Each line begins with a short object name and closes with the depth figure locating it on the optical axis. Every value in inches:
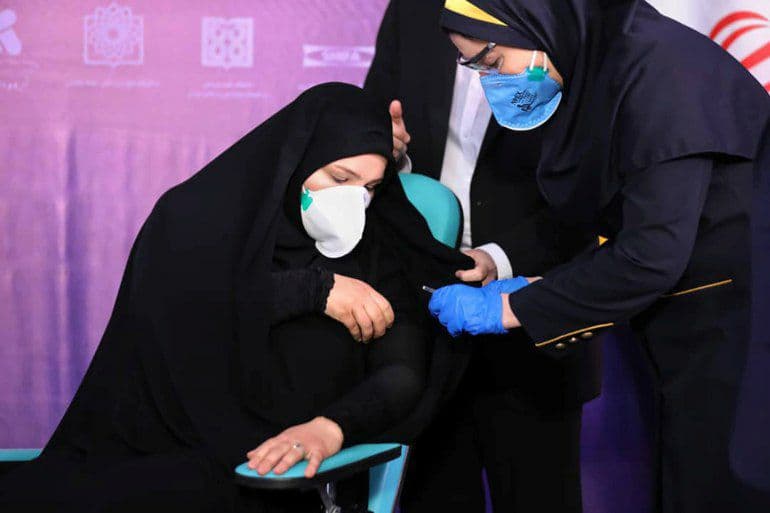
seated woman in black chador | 69.3
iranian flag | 98.0
